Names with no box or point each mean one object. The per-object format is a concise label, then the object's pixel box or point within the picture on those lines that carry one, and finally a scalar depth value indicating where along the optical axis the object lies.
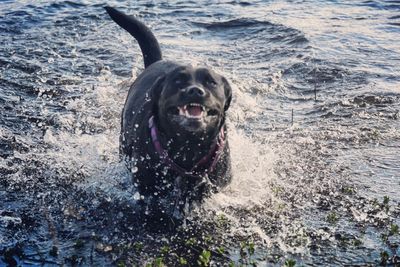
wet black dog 4.89
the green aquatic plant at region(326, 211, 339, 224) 5.25
